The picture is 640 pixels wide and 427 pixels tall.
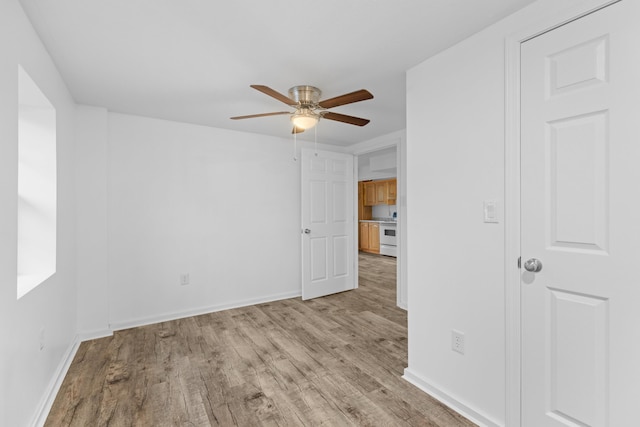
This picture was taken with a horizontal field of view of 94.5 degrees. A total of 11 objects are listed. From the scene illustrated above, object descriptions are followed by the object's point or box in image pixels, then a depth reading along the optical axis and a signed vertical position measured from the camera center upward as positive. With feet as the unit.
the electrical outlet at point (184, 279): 11.45 -2.61
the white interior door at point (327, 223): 13.69 -0.56
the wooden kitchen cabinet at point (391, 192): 26.76 +1.79
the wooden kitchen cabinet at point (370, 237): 27.17 -2.41
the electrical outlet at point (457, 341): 6.03 -2.68
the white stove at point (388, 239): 25.26 -2.40
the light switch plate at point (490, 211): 5.45 +0.00
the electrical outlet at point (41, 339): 5.97 -2.56
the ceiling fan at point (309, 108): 7.61 +2.74
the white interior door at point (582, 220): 4.00 -0.14
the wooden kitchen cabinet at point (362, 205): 30.09 +0.67
